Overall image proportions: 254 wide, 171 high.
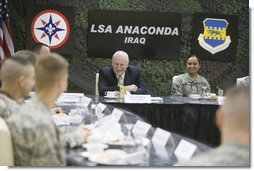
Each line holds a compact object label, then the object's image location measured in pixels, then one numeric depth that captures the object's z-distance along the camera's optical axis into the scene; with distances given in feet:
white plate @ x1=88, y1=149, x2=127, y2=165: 9.29
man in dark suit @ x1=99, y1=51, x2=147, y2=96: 19.89
